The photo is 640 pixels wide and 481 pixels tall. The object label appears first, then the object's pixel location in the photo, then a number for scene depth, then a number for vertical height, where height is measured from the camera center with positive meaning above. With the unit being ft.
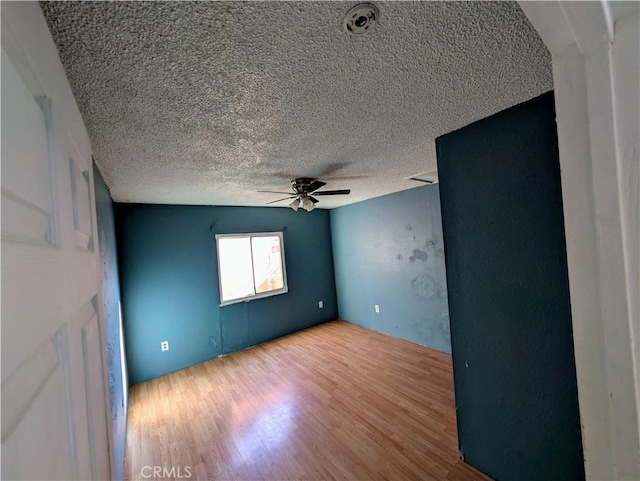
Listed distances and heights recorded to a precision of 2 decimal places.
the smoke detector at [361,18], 2.25 +2.13
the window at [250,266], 11.88 -1.07
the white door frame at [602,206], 1.24 +0.07
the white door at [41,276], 0.94 -0.08
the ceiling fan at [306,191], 7.68 +1.66
